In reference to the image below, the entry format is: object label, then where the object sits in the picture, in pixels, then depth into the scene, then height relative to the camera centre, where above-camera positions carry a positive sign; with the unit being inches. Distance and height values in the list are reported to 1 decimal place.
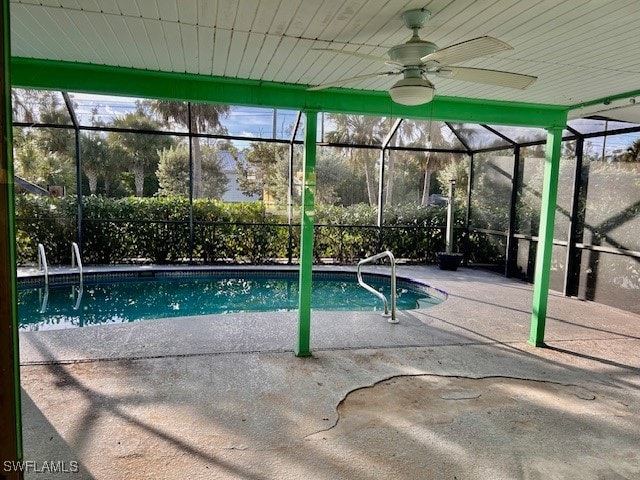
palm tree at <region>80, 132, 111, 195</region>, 448.1 +51.5
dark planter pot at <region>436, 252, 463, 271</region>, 336.8 -35.1
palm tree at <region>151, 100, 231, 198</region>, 465.4 +105.9
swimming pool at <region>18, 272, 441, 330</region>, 234.9 -57.7
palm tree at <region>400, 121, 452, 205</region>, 361.6 +59.2
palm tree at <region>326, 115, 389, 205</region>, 390.6 +80.8
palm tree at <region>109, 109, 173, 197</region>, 474.0 +67.7
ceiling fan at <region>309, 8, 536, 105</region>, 89.6 +32.7
